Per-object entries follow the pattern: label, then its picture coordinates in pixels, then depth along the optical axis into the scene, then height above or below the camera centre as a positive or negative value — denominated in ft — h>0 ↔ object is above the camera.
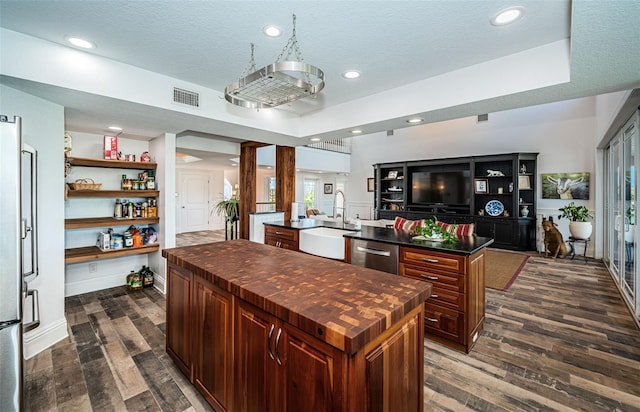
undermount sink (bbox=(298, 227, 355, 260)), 11.23 -1.62
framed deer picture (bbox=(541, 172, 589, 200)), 20.33 +1.36
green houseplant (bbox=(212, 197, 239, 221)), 21.86 -0.27
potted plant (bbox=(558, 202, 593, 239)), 18.20 -1.14
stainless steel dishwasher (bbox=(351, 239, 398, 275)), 9.24 -1.79
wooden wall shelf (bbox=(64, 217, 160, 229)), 11.52 -0.80
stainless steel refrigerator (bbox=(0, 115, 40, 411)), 4.75 -1.07
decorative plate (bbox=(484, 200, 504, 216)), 23.25 -0.37
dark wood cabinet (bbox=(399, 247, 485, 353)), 7.92 -2.57
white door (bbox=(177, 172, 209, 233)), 30.59 +0.18
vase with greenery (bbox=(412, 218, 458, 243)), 9.37 -1.01
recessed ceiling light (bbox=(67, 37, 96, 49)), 7.06 +4.16
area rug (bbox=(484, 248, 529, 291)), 14.17 -3.85
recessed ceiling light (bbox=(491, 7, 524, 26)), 5.97 +4.14
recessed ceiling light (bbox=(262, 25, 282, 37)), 6.64 +4.19
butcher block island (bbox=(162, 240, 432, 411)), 3.43 -1.96
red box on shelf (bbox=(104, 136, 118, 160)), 12.63 +2.54
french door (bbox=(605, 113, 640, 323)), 10.28 -0.29
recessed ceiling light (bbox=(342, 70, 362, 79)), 9.00 +4.27
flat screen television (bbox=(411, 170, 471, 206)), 24.84 +1.51
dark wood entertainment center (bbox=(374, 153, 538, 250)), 21.74 +0.95
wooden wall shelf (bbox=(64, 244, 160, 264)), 11.38 -2.13
